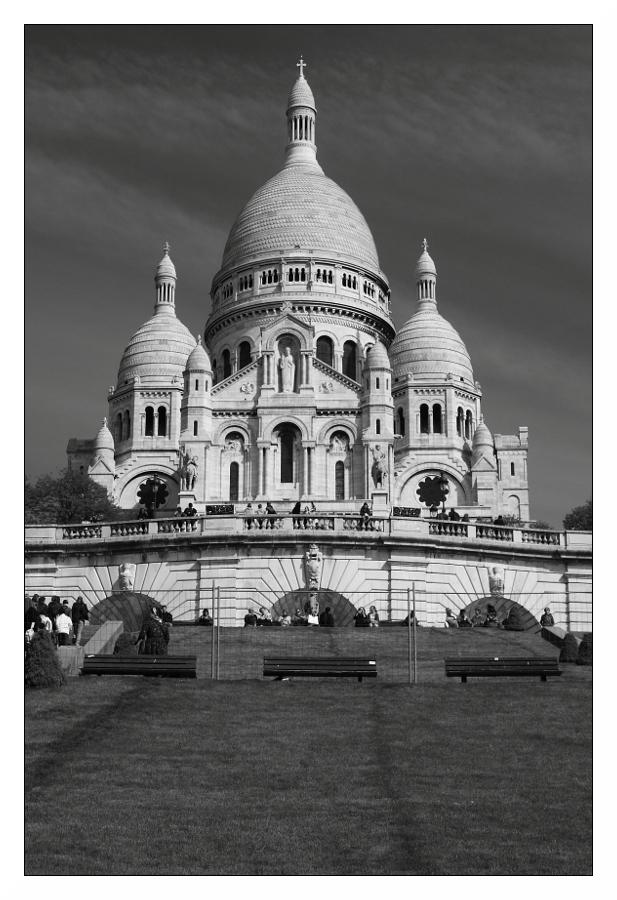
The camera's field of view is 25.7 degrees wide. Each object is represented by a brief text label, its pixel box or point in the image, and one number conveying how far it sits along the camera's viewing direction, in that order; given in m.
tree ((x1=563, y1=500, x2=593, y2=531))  68.44
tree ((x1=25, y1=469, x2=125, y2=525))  67.44
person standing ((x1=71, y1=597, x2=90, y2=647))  29.05
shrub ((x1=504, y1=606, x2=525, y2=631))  32.16
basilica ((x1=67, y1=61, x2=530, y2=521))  82.62
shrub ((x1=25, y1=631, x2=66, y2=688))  21.50
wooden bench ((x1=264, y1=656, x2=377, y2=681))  23.08
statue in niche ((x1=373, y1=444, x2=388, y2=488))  77.56
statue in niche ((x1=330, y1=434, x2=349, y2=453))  83.19
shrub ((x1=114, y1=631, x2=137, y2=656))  26.58
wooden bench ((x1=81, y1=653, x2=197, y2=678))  23.36
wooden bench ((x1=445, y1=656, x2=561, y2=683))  23.30
